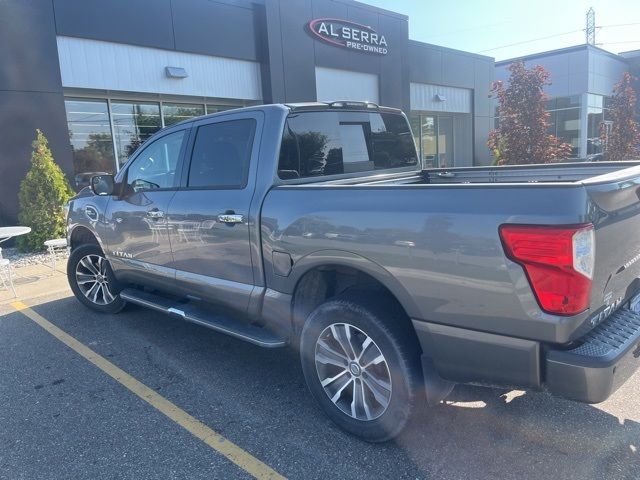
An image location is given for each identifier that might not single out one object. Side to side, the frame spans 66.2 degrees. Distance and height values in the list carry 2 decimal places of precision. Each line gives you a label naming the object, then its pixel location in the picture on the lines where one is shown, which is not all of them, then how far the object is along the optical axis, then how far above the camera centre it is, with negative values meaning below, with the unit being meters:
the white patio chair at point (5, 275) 6.20 -1.33
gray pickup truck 2.16 -0.53
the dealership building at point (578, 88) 25.25 +3.17
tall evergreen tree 8.97 -0.40
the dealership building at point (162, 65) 9.52 +2.57
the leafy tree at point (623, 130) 11.11 +0.36
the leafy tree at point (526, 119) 9.47 +0.63
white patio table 6.49 -0.68
